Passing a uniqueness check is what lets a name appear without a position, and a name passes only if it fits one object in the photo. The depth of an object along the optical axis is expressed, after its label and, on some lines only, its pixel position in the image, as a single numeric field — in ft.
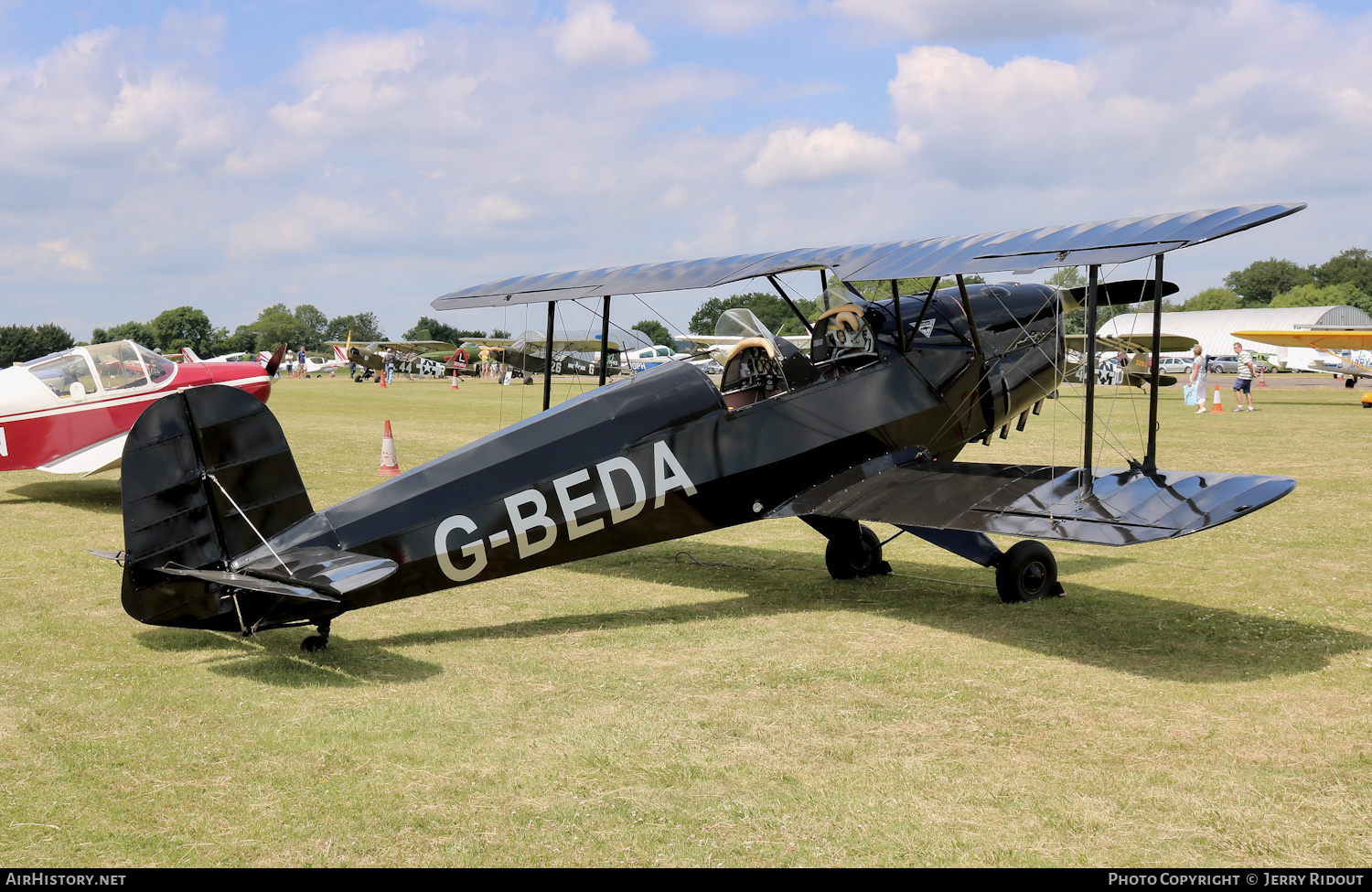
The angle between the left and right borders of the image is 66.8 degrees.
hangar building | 248.93
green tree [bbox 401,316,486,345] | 340.18
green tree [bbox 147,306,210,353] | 410.93
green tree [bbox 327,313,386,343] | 517.22
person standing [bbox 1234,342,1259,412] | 86.53
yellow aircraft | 106.83
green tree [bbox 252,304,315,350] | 479.78
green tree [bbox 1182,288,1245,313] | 391.04
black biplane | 17.24
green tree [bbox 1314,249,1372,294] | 359.46
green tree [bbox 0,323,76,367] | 303.68
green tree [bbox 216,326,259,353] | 418.31
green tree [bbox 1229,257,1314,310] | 385.29
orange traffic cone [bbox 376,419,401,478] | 47.69
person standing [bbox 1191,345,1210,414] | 87.86
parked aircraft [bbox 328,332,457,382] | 191.51
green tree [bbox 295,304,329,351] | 561.80
